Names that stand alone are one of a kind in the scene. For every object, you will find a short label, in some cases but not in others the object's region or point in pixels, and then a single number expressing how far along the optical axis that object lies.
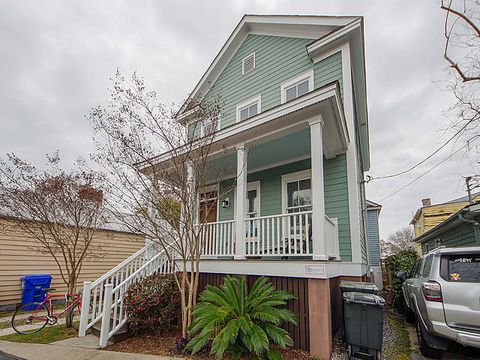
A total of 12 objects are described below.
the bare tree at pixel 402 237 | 39.11
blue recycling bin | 8.83
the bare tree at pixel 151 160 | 5.08
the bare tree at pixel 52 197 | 7.31
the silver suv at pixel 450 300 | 3.41
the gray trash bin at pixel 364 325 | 4.07
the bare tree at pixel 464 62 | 6.59
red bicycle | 6.24
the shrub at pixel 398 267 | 8.40
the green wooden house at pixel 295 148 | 4.62
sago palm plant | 3.76
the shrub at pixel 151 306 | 5.23
